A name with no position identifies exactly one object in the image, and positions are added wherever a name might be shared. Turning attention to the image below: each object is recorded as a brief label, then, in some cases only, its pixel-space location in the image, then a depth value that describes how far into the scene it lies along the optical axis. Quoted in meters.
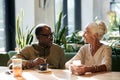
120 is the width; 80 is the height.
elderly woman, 3.09
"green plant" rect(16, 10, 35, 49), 4.50
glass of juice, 2.64
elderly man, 3.09
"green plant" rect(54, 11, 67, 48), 4.37
